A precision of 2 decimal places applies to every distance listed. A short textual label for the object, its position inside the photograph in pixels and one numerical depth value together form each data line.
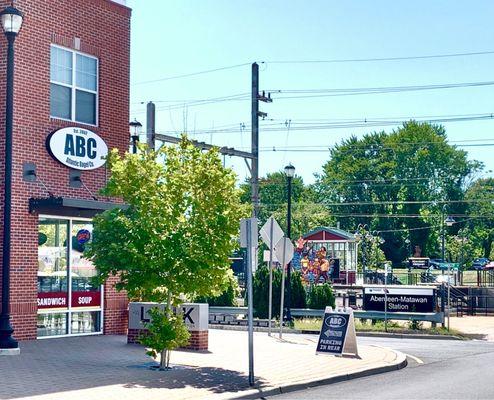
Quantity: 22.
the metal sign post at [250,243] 14.14
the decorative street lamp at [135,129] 26.32
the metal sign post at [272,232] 22.28
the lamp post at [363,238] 75.57
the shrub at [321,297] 30.83
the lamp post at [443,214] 87.47
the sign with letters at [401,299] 28.67
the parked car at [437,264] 65.66
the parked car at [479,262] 93.31
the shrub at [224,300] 31.62
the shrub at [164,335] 15.35
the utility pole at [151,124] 30.81
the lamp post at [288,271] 27.70
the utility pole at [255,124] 36.69
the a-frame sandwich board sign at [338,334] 18.78
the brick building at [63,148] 20.31
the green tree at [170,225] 15.27
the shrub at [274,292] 30.27
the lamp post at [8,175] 17.42
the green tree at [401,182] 98.88
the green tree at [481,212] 107.50
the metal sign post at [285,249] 23.78
